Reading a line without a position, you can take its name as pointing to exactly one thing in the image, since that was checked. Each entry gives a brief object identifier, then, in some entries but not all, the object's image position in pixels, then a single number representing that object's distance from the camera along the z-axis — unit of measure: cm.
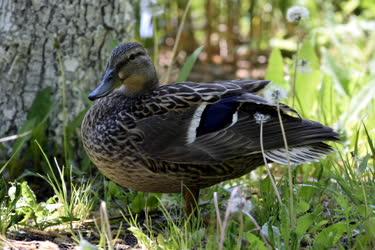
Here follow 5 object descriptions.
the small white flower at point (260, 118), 769
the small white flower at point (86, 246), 626
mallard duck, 798
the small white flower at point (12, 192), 823
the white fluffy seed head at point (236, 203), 597
